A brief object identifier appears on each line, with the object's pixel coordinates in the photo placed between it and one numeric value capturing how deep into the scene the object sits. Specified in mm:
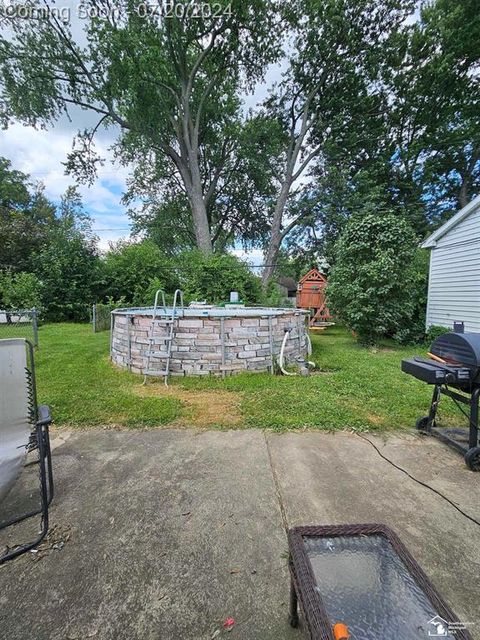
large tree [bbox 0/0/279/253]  11523
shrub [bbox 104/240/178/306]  12836
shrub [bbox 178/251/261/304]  11281
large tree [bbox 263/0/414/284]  12867
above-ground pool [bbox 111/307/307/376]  4691
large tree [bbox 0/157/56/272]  13500
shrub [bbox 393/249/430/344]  7384
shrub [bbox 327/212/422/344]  6832
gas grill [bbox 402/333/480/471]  2352
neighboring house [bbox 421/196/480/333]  6887
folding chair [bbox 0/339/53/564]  1680
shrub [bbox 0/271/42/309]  10734
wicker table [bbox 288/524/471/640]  925
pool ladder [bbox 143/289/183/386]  4559
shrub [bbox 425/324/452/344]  7648
